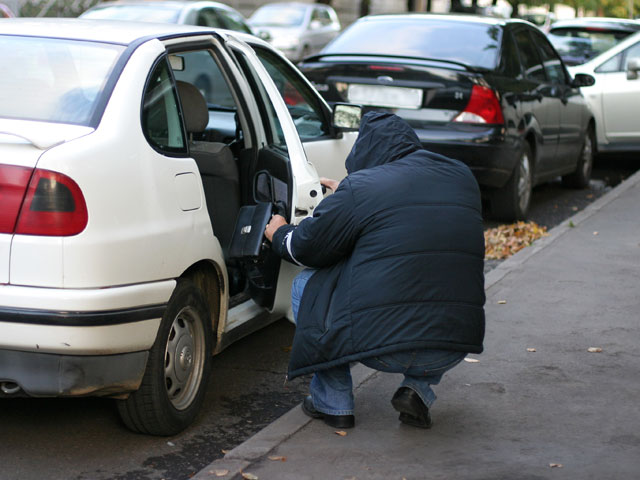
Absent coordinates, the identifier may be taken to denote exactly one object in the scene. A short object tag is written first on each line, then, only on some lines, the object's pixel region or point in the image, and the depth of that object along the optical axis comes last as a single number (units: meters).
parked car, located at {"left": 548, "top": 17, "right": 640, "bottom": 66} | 23.27
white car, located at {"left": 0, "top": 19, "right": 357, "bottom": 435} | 5.85
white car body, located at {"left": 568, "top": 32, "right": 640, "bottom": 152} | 19.27
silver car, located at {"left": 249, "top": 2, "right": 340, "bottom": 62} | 41.63
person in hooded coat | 6.48
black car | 13.54
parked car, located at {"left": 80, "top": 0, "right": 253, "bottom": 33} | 22.39
